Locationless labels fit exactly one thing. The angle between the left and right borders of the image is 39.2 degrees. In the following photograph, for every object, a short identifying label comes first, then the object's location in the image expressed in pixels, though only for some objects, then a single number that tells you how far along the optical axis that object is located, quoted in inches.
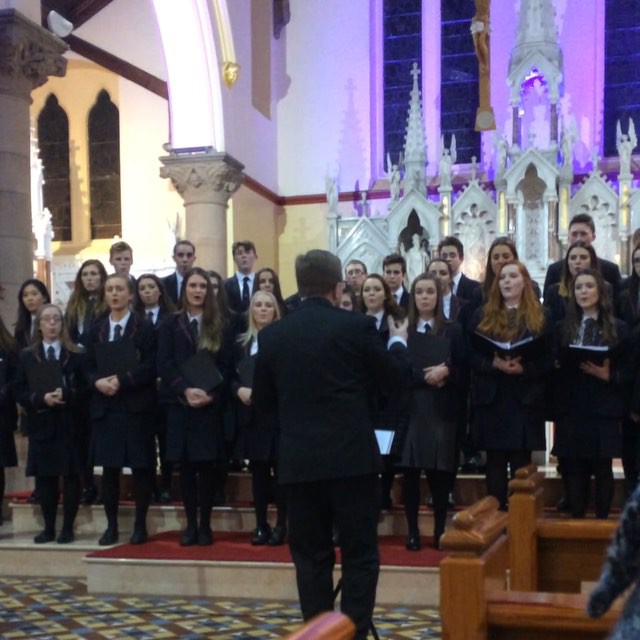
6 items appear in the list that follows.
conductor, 113.0
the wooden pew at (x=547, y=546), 104.7
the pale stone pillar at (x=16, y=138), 238.1
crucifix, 453.1
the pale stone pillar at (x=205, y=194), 414.0
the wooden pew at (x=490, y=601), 72.1
